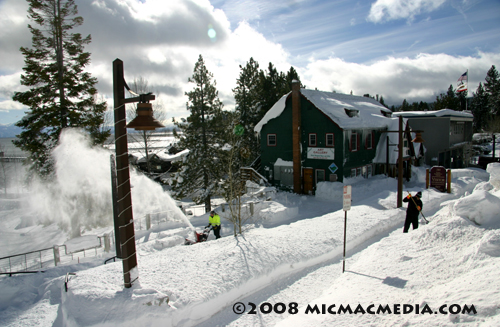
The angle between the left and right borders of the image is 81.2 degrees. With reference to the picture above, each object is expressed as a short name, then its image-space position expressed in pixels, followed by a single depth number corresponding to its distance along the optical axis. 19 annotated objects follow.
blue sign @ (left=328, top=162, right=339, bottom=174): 24.91
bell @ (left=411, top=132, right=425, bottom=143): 17.76
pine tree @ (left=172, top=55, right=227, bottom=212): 23.45
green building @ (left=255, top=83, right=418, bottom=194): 25.08
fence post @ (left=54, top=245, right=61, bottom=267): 12.73
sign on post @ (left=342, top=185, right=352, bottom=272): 10.09
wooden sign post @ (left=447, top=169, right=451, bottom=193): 21.36
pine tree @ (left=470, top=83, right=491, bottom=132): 73.95
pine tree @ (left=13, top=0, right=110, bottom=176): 17.42
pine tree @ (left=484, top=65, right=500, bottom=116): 66.75
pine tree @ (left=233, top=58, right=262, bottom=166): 37.16
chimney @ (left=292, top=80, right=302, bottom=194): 26.42
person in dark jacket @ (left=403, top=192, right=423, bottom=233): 12.21
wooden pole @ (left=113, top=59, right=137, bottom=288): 6.86
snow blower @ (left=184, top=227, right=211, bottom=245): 14.21
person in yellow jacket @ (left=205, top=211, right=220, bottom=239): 14.74
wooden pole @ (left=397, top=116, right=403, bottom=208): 17.22
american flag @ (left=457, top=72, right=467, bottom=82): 40.16
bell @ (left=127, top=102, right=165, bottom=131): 6.43
